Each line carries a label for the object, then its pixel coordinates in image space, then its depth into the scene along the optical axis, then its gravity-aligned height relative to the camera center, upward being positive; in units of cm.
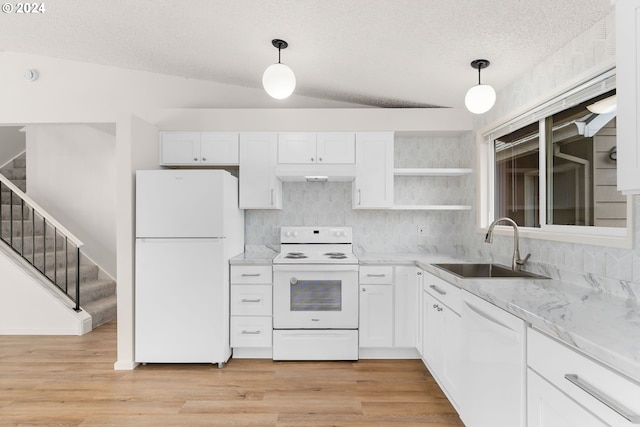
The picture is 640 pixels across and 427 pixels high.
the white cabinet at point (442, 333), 226 -82
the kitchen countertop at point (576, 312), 102 -38
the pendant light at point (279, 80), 235 +88
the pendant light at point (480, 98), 234 +76
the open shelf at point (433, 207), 347 +8
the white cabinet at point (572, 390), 96 -53
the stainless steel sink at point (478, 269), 269 -42
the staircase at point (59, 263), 439 -64
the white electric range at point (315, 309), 312 -81
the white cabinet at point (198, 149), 348 +63
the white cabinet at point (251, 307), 315 -80
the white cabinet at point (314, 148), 349 +64
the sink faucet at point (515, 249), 246 -23
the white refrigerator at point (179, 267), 298 -43
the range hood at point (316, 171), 319 +39
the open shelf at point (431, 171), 346 +43
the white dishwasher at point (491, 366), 149 -70
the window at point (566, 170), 193 +30
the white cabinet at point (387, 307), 316 -80
